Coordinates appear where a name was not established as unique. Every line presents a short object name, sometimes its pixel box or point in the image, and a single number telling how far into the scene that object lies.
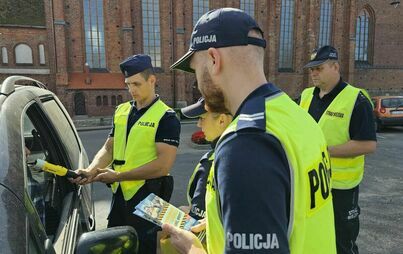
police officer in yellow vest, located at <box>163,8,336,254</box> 0.89
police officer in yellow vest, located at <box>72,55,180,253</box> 2.72
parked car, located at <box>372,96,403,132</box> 14.01
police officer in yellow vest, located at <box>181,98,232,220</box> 1.88
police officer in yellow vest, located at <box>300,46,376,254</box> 2.83
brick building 22.12
